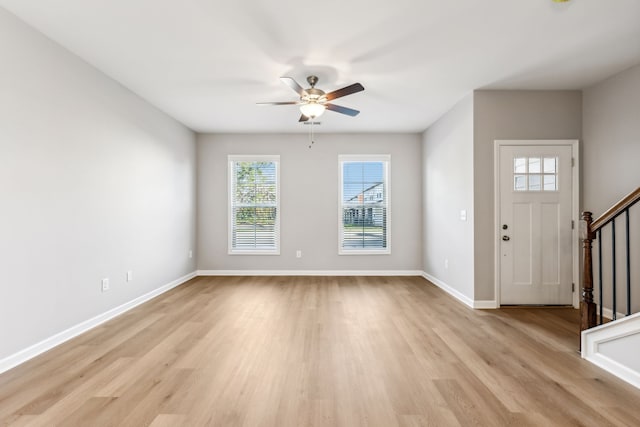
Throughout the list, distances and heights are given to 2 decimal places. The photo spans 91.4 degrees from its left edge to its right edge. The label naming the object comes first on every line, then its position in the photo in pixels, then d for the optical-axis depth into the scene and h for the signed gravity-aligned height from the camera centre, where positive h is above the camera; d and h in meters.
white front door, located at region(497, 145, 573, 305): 4.04 -0.20
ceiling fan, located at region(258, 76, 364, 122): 3.35 +1.31
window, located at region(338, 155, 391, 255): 6.19 +0.20
